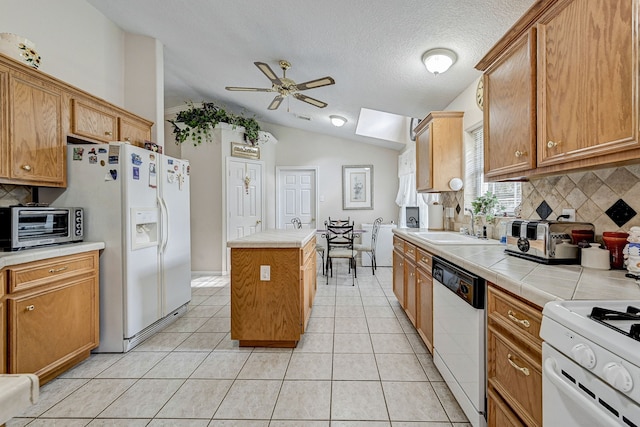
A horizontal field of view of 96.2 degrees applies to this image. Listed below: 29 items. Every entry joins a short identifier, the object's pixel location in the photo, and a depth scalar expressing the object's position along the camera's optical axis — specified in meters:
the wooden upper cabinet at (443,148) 3.02
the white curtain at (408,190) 4.85
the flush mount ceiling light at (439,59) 2.30
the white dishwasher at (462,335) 1.36
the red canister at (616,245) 1.29
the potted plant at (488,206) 2.47
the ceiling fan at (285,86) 2.83
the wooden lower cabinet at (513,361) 1.03
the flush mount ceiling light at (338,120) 4.83
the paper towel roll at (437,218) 3.46
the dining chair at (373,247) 4.89
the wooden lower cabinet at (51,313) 1.68
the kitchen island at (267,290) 2.33
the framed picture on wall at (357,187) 6.20
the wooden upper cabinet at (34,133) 1.90
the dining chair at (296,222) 5.98
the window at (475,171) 2.78
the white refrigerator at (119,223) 2.30
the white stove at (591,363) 0.62
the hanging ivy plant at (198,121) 4.61
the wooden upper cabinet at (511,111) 1.49
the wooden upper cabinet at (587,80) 1.01
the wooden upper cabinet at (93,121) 2.34
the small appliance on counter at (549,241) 1.42
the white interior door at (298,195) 6.21
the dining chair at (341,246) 4.37
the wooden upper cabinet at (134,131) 2.85
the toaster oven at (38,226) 1.80
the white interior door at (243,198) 4.98
